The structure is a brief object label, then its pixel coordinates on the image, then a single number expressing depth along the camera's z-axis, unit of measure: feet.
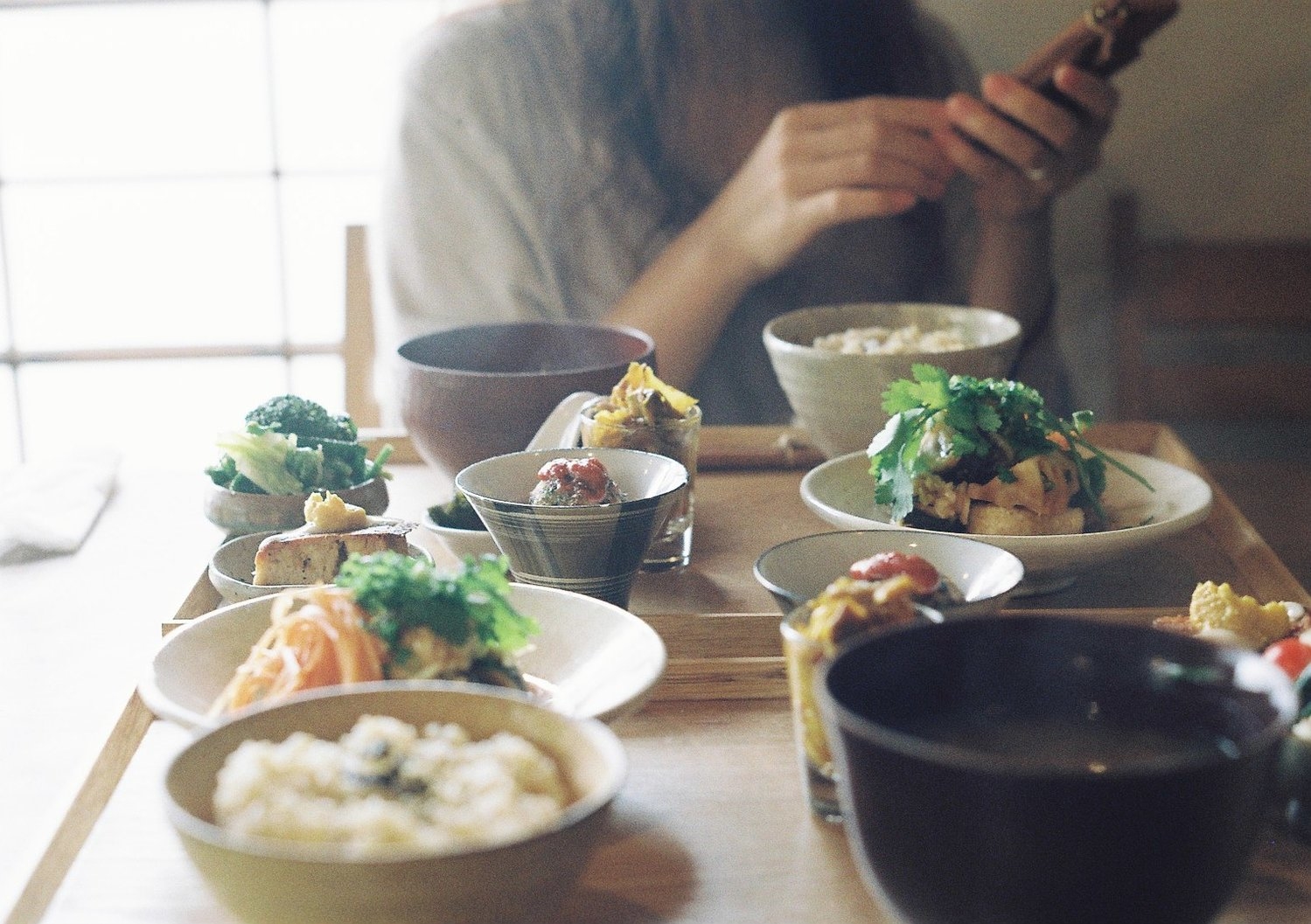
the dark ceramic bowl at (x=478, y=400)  4.16
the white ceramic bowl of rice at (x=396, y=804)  1.84
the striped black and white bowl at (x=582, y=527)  3.24
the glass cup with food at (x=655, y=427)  3.79
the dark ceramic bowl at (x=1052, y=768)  1.67
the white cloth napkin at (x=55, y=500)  4.39
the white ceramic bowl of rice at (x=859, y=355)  4.48
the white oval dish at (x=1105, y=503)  3.47
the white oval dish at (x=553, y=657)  2.56
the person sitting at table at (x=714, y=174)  6.40
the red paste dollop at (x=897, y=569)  2.64
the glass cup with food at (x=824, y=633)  2.36
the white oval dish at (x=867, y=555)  2.89
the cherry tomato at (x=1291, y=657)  2.67
